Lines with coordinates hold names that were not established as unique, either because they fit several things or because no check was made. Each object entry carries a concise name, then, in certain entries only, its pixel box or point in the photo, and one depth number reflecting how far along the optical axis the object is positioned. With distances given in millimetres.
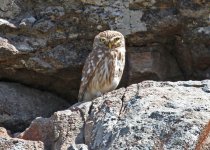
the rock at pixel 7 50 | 14767
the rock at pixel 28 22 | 14781
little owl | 14562
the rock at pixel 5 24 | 14883
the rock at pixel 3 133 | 12595
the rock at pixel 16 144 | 11602
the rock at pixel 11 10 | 15125
